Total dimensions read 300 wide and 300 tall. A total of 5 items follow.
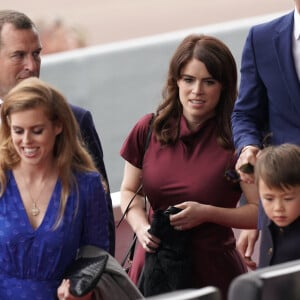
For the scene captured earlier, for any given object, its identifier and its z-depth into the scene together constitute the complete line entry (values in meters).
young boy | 10.45
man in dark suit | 11.34
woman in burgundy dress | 11.44
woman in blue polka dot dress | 10.23
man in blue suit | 11.05
